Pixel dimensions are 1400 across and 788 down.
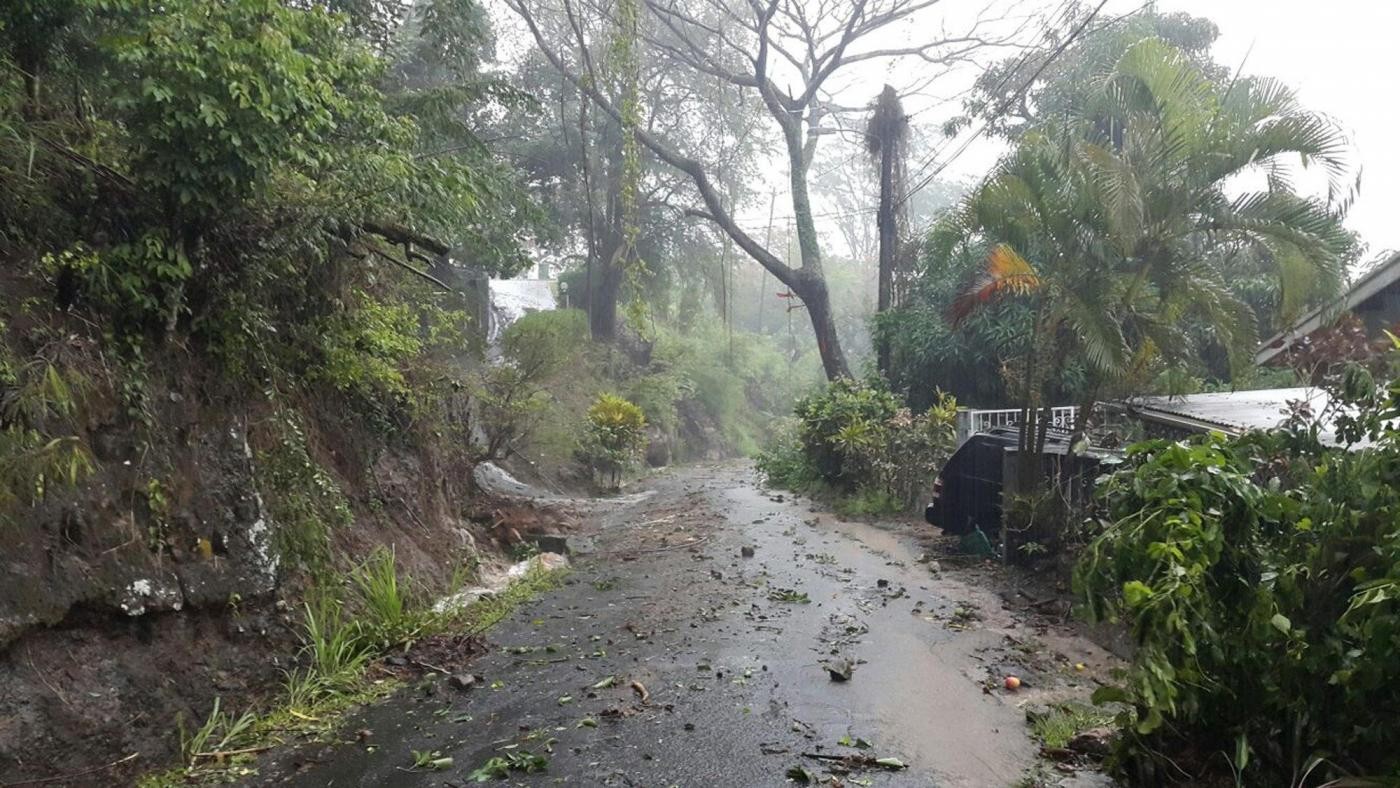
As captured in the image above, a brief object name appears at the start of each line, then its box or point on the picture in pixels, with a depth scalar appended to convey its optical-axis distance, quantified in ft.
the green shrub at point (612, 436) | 65.67
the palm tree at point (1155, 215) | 27.40
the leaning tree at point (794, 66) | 70.03
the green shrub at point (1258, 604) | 11.50
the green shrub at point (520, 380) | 44.14
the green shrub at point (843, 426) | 50.37
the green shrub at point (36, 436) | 14.11
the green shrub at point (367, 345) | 23.93
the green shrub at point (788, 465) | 59.71
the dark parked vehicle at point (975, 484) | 34.40
